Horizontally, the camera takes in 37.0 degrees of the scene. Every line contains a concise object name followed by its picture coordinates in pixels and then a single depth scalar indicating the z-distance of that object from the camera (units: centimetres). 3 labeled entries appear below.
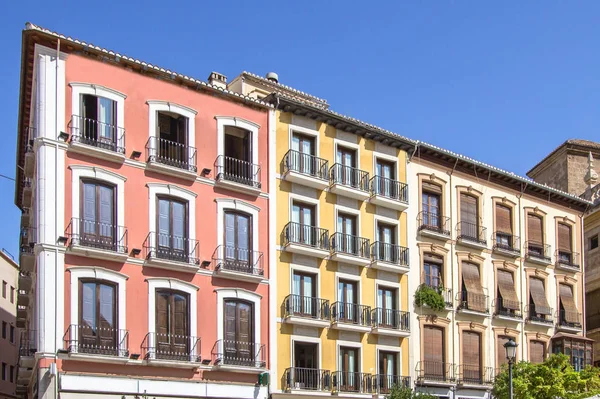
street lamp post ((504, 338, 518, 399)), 2559
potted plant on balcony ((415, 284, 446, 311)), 3509
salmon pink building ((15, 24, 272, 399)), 2586
